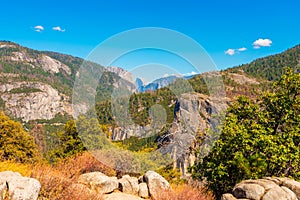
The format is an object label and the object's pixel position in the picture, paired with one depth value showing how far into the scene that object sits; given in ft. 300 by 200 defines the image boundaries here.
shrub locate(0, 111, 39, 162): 74.38
